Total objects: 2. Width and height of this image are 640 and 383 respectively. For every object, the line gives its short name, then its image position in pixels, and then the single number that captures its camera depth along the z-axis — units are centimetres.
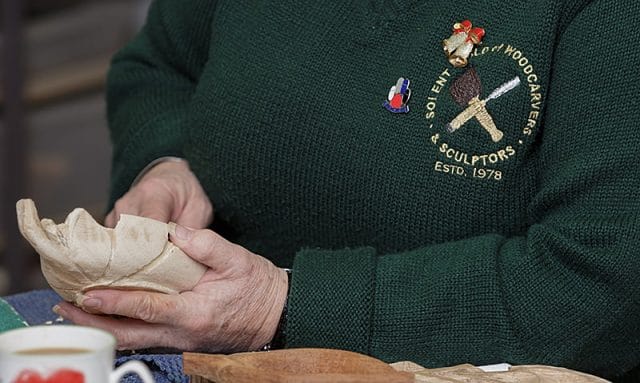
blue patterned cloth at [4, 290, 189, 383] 148
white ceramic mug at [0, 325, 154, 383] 129
